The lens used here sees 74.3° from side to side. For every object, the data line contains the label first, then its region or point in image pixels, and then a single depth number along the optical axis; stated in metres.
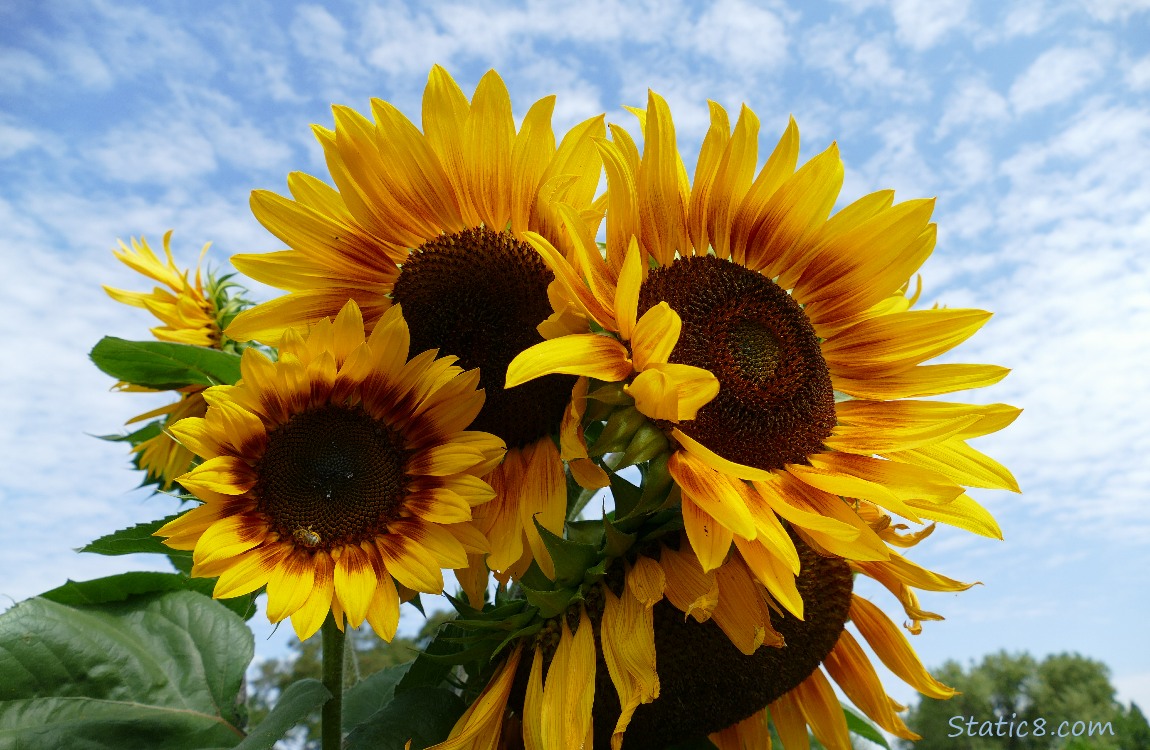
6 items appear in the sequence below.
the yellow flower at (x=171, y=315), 0.63
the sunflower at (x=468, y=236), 0.35
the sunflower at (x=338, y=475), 0.34
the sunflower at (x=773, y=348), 0.30
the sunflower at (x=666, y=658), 0.33
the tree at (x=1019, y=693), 15.81
